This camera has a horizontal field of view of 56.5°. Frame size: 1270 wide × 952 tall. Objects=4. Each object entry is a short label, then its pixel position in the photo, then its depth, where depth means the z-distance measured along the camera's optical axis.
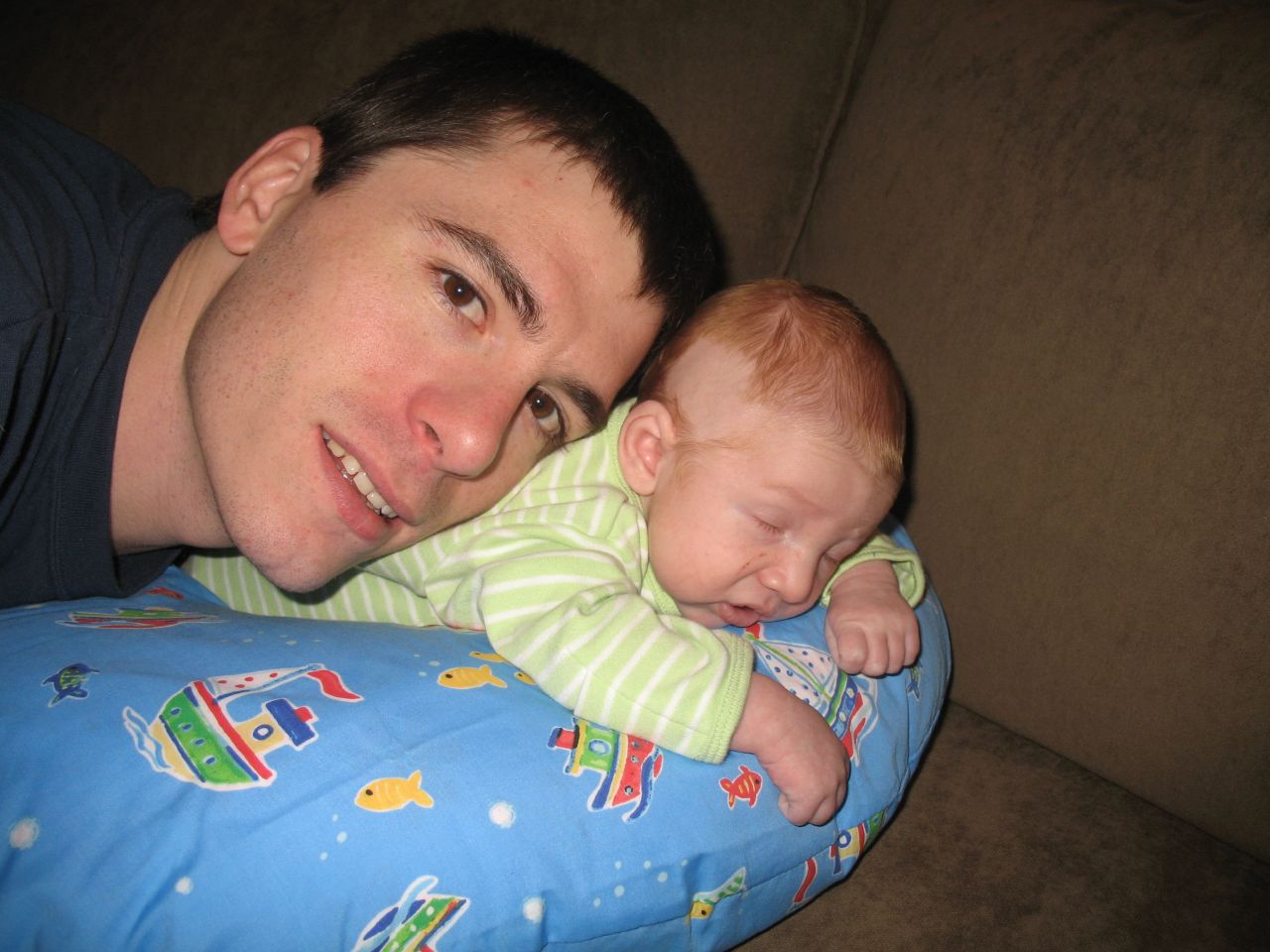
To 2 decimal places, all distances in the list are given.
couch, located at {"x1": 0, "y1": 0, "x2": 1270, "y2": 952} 0.50
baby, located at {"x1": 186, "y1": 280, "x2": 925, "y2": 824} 0.43
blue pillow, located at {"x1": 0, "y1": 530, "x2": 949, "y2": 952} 0.35
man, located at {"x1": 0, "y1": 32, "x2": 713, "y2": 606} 0.43
